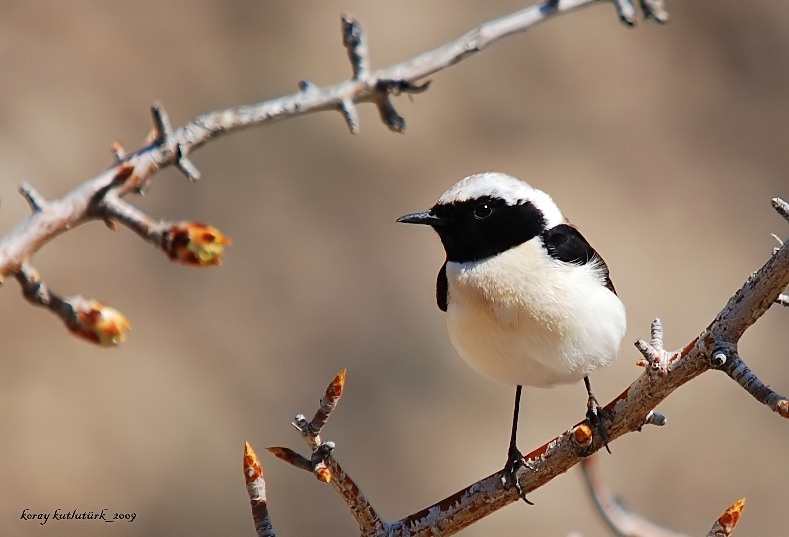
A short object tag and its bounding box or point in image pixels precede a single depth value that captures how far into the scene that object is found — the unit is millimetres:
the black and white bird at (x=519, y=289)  6574
